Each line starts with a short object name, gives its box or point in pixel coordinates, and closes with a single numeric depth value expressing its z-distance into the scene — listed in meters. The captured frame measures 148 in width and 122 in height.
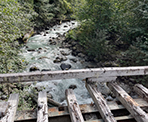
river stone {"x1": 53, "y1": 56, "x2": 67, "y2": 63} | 7.06
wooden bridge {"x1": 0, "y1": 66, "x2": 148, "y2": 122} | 1.46
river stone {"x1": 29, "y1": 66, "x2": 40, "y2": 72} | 5.93
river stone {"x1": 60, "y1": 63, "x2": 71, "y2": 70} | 6.42
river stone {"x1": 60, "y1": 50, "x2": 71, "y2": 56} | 8.05
